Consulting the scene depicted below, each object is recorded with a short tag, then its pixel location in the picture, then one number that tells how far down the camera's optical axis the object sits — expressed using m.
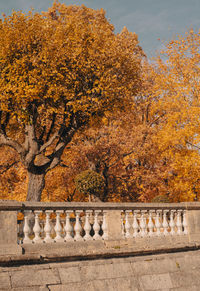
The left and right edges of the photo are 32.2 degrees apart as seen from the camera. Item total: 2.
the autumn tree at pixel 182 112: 22.70
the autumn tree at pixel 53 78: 15.55
